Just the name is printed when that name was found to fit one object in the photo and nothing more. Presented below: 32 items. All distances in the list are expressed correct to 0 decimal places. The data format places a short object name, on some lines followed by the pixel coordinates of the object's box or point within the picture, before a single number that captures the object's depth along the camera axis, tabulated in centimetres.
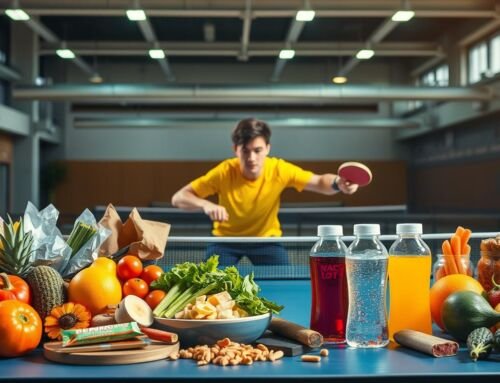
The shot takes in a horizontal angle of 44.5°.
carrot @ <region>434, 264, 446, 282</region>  181
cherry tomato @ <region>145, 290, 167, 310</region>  156
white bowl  143
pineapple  163
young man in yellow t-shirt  335
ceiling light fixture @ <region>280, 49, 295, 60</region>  1282
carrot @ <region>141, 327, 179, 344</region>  141
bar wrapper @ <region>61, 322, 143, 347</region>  138
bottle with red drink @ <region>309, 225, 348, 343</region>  156
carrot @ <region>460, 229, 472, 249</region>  181
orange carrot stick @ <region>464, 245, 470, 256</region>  181
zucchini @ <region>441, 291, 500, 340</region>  148
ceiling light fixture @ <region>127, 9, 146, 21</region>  930
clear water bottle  151
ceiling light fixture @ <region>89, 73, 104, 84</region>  1472
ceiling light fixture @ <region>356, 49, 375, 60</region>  1261
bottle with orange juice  156
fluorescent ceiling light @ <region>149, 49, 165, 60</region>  1259
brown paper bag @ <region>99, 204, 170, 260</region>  180
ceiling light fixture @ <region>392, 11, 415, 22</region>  971
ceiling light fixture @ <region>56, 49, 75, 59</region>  1273
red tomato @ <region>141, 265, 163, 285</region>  166
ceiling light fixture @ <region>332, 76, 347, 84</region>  1482
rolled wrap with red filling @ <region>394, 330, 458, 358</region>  139
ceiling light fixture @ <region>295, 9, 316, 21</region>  945
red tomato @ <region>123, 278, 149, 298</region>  161
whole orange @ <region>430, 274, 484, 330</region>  163
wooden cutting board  133
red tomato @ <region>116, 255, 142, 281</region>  166
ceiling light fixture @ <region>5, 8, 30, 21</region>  950
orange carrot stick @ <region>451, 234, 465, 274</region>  177
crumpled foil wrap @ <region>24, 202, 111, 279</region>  169
